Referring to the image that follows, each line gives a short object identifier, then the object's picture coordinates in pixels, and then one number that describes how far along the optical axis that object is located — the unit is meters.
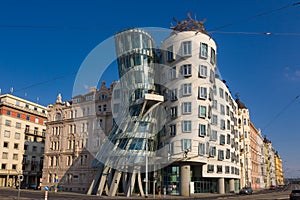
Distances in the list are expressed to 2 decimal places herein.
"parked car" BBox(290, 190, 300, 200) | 36.19
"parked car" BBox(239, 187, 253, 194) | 61.72
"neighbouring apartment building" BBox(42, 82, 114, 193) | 71.56
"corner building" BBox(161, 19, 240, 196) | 56.19
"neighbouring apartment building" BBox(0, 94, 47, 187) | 87.56
